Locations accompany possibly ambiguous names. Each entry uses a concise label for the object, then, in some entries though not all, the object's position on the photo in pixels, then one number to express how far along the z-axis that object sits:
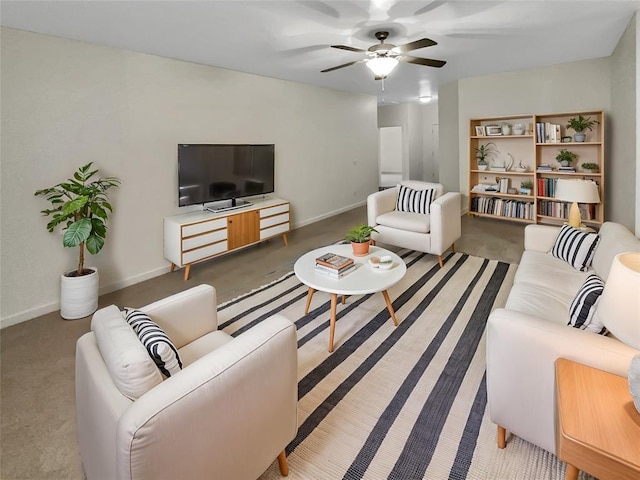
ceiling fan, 2.93
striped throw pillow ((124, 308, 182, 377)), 1.28
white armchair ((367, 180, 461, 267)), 3.86
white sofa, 1.34
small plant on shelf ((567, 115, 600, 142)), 4.79
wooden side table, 1.01
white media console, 3.79
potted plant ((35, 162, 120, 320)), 2.87
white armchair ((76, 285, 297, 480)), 0.96
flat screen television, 3.97
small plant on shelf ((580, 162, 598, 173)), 4.80
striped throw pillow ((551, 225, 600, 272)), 2.55
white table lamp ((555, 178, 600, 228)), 3.25
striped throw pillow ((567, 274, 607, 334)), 1.57
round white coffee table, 2.43
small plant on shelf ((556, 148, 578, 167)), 5.00
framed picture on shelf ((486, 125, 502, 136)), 5.61
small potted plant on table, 3.03
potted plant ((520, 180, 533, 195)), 5.49
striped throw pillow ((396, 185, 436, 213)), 4.36
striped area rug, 1.54
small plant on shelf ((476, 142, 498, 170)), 5.94
